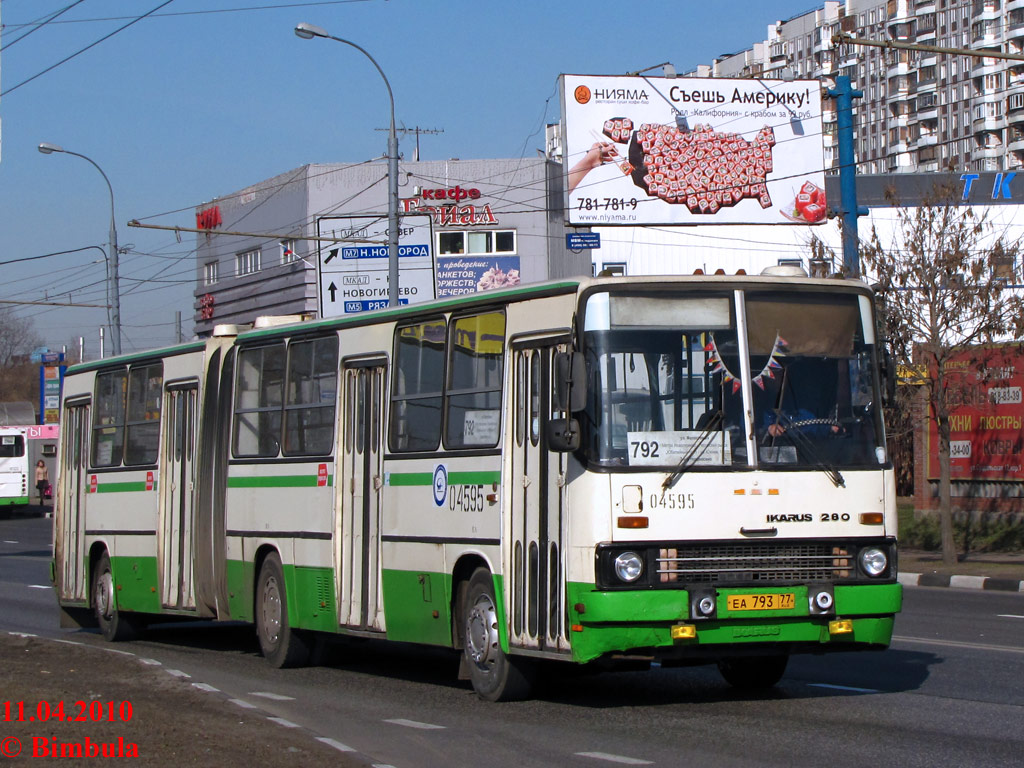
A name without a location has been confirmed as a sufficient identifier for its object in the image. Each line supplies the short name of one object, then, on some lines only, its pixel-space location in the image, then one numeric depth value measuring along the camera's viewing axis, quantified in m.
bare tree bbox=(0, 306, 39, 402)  110.81
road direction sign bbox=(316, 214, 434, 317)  32.03
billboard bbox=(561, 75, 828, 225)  42.69
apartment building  126.06
